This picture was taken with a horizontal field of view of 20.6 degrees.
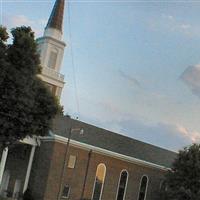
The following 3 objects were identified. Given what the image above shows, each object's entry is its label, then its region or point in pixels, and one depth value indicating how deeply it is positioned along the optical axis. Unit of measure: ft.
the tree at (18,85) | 112.27
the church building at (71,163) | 169.78
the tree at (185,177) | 178.81
